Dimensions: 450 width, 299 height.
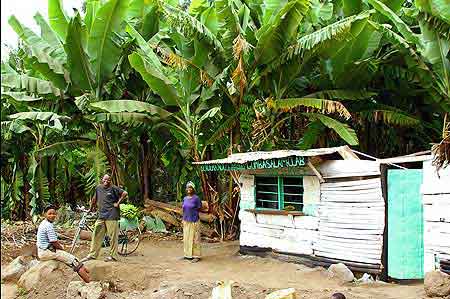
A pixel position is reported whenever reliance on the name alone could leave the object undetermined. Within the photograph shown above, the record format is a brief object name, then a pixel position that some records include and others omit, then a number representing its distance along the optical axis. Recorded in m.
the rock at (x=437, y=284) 7.30
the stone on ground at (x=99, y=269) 9.35
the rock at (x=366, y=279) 8.77
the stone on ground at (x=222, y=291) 7.35
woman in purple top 10.87
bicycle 11.86
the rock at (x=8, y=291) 9.53
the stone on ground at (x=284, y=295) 6.79
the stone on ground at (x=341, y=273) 8.89
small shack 8.56
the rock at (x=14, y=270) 10.42
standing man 10.50
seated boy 8.69
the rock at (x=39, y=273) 9.34
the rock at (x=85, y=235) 13.02
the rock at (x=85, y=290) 8.46
